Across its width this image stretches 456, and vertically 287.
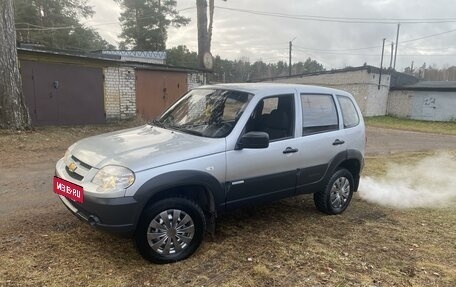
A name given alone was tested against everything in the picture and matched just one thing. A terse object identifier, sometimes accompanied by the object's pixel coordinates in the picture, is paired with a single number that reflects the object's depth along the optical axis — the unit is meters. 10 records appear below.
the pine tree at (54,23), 28.02
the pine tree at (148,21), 34.59
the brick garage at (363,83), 28.69
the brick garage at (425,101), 28.45
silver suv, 3.13
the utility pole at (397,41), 44.61
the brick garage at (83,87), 12.20
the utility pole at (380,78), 29.78
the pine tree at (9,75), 9.90
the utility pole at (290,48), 48.24
